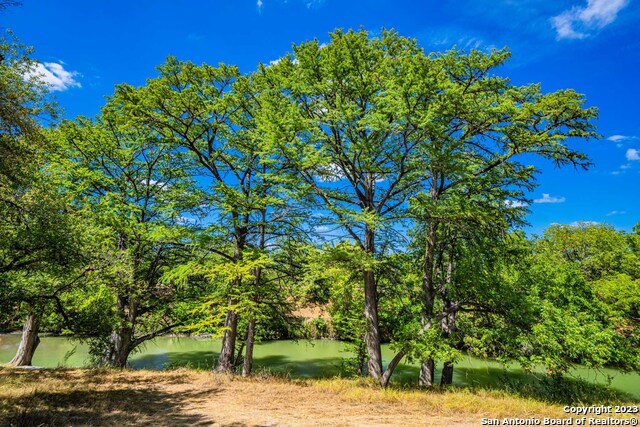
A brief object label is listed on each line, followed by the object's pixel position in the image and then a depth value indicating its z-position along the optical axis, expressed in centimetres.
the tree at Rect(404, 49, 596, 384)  980
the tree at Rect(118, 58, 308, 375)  1269
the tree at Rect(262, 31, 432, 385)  1084
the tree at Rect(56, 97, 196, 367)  1402
